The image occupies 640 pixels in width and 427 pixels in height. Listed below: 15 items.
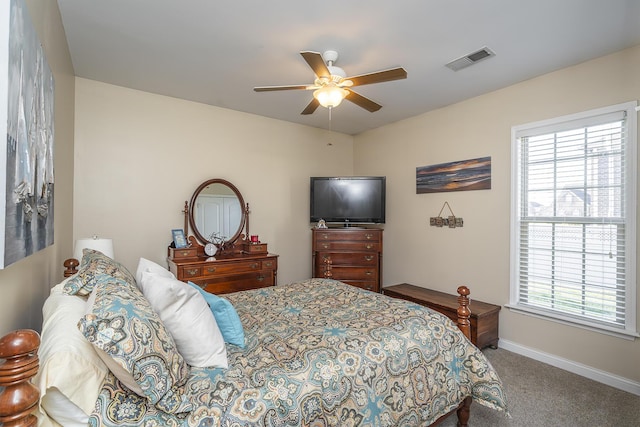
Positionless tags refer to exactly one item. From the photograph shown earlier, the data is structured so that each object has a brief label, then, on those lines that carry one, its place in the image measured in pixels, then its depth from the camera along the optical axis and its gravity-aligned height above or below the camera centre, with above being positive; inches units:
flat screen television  169.5 +8.1
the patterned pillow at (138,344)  39.1 -18.1
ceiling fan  81.4 +38.1
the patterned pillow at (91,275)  56.2 -12.3
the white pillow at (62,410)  37.4 -25.2
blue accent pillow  62.8 -22.9
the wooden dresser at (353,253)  161.2 -20.9
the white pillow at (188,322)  52.8 -19.4
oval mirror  143.4 +0.1
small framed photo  131.6 -11.8
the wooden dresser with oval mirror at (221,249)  125.5 -17.1
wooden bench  118.1 -39.1
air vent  98.3 +52.5
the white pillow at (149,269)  63.6 -12.8
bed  40.1 -26.8
